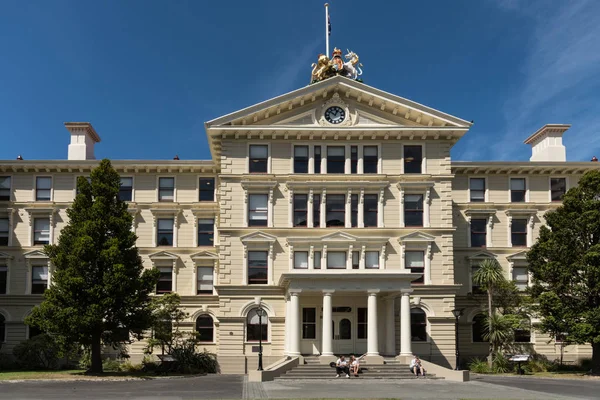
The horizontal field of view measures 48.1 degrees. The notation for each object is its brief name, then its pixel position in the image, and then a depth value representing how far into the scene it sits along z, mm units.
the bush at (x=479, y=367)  40719
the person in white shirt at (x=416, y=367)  35031
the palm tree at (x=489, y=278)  42719
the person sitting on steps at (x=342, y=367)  34656
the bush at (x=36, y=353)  42000
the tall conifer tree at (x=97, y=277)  35094
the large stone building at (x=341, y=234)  39906
